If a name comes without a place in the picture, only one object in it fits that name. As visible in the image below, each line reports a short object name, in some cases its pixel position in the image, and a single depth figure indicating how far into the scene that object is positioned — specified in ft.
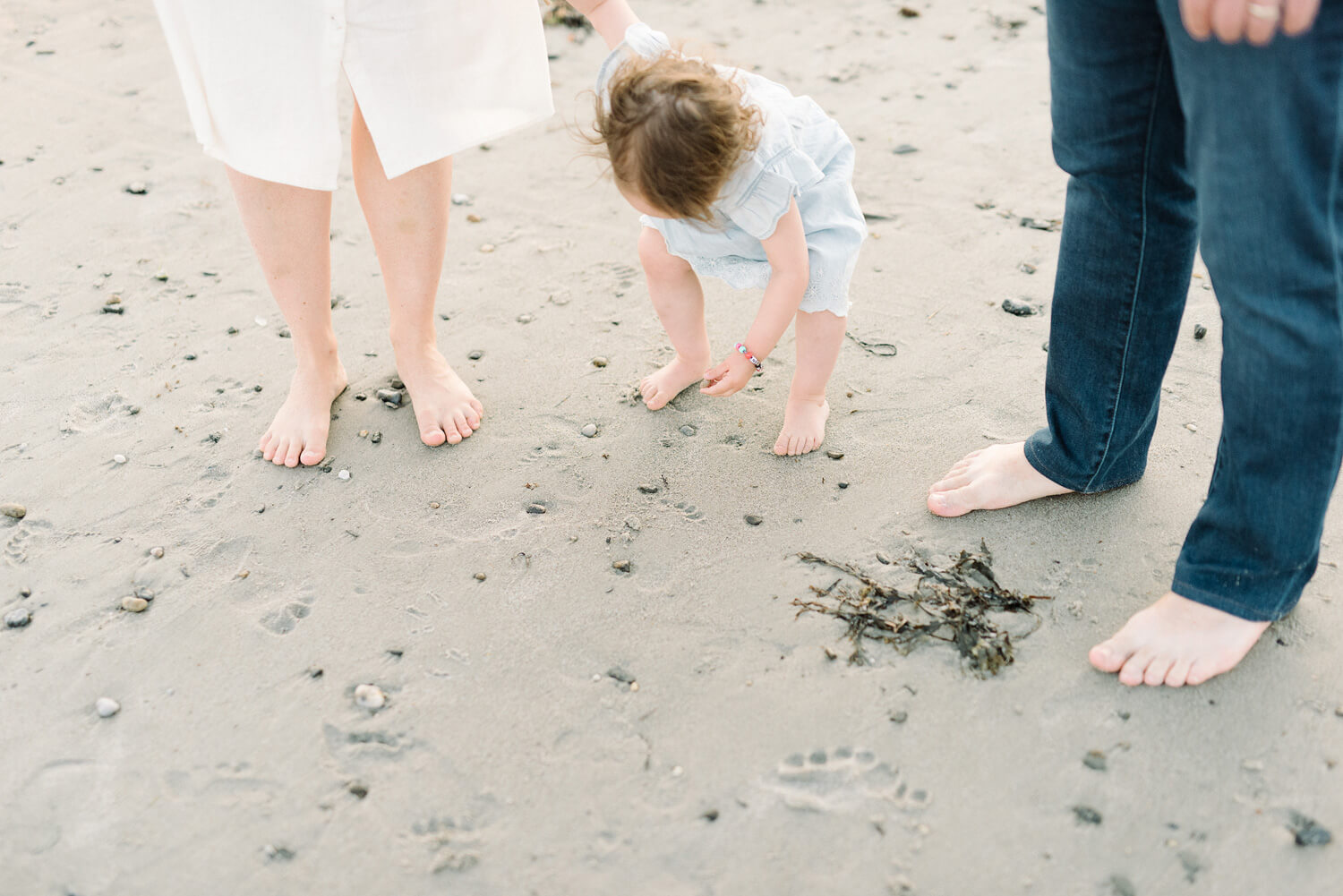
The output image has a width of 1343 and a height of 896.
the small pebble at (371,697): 5.46
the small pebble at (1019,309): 8.45
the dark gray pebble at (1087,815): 4.69
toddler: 5.43
